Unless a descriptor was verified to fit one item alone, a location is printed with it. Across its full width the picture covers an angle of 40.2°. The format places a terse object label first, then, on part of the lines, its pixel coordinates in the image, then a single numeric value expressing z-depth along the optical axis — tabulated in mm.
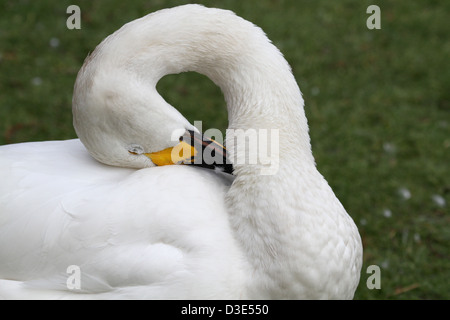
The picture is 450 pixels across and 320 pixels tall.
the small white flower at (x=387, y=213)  3938
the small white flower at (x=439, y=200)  4086
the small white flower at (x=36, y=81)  5172
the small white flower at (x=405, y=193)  4141
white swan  2270
